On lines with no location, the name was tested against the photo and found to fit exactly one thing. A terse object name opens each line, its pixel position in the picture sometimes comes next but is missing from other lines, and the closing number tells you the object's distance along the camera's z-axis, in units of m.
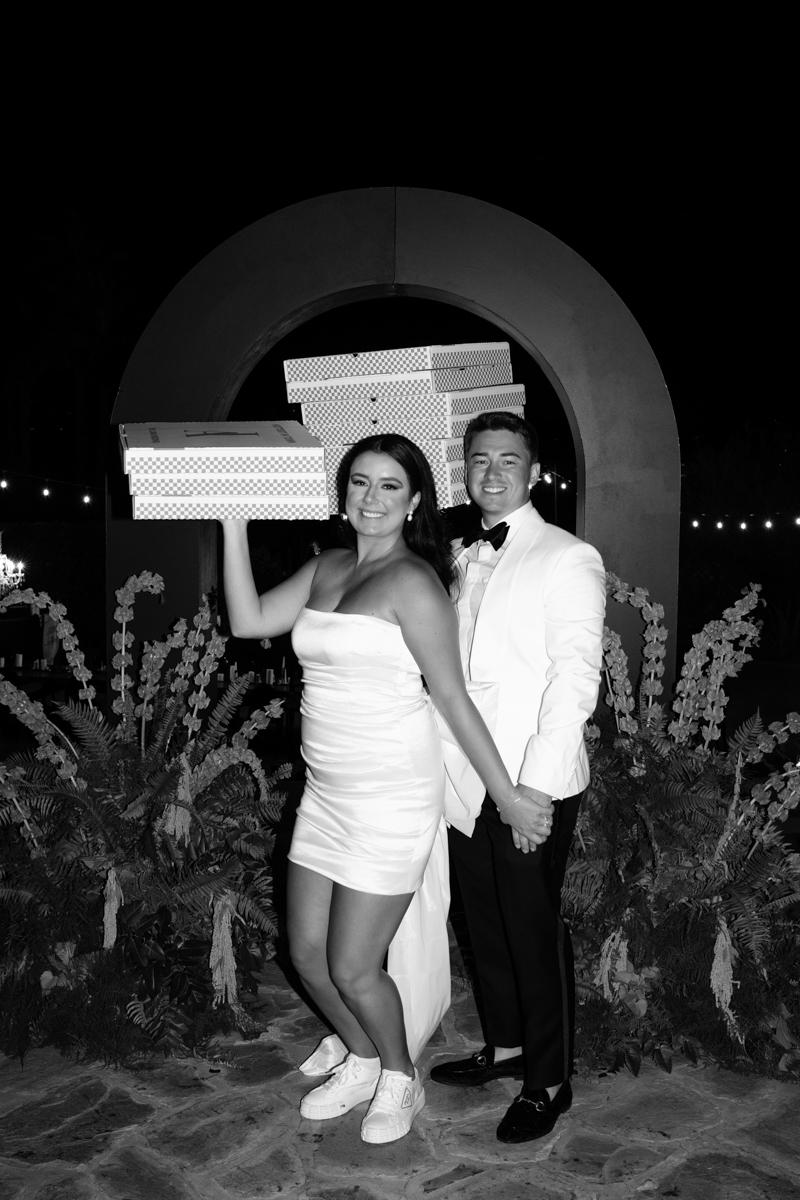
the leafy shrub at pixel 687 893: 3.23
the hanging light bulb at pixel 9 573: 11.36
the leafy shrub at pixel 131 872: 3.27
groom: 2.65
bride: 2.66
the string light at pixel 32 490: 25.45
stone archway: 3.99
